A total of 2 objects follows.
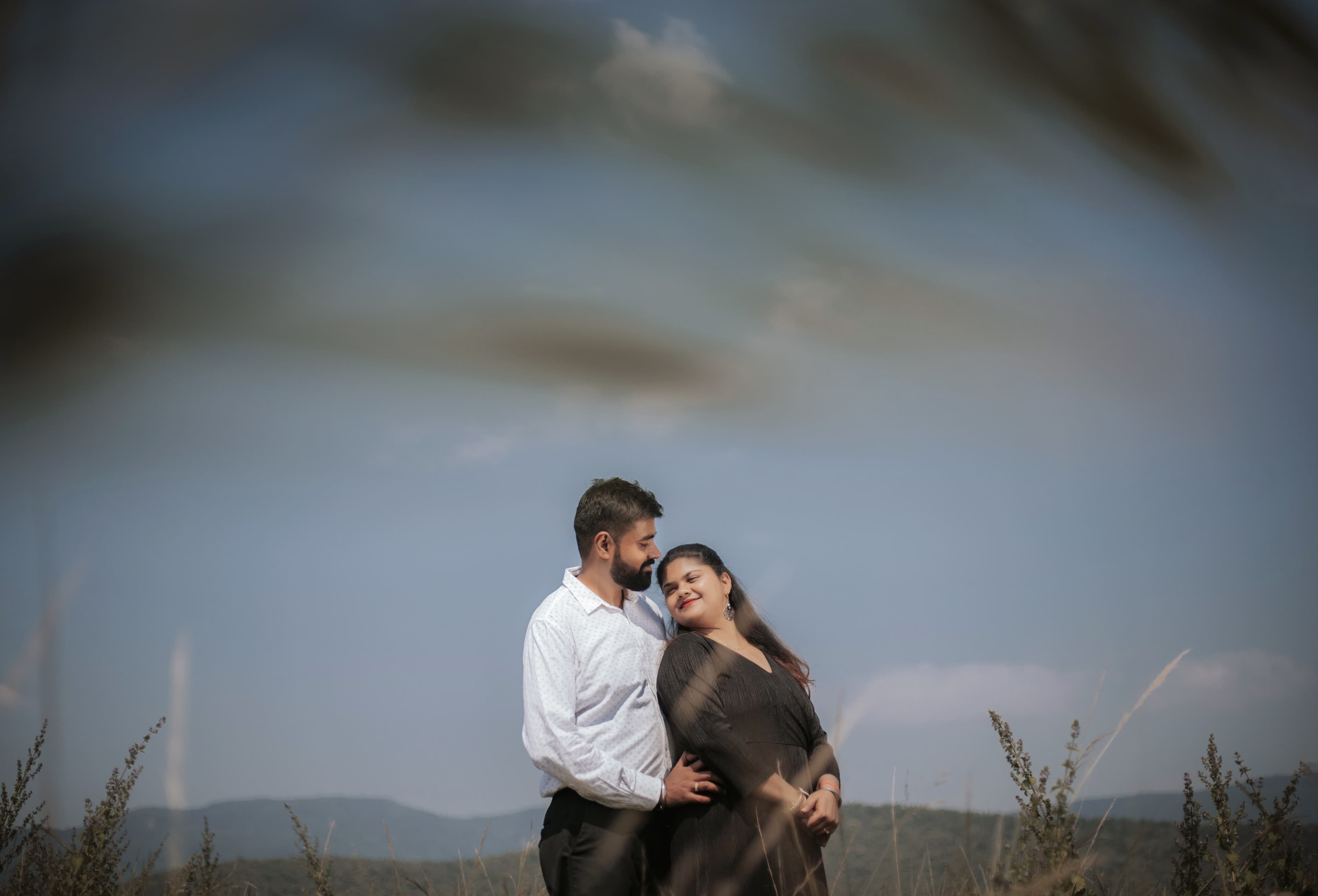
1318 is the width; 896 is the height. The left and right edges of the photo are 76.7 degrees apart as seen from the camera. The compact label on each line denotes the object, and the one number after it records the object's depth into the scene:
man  3.71
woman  3.78
